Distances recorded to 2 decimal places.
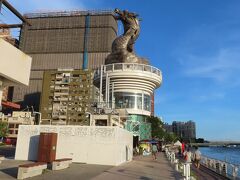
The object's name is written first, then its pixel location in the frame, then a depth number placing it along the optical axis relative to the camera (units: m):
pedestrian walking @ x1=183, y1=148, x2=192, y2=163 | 13.15
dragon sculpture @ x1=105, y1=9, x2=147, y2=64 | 44.74
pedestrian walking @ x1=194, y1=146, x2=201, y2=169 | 14.25
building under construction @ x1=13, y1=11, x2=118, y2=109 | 78.62
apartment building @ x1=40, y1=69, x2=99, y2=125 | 58.54
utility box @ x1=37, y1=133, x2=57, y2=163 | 13.50
